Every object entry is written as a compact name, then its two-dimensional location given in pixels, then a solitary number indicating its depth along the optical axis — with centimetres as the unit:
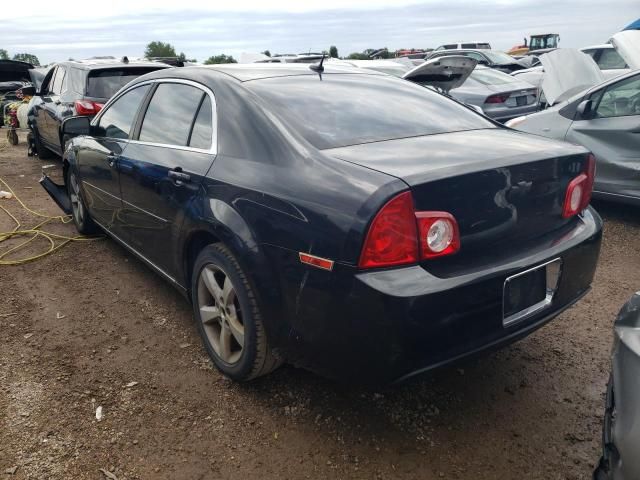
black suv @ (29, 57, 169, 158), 731
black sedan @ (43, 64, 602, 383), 202
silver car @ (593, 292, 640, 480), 150
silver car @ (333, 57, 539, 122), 893
